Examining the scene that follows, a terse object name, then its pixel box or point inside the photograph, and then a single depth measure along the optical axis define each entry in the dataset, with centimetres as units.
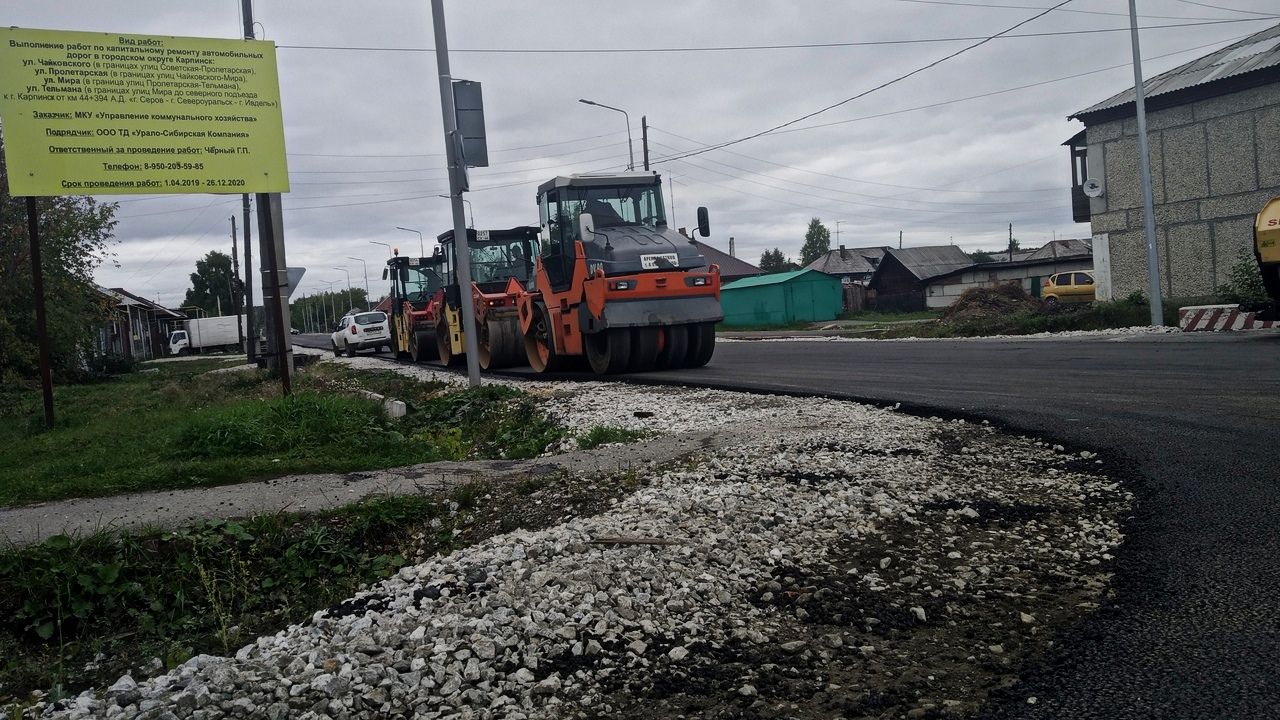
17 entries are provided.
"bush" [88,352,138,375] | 3184
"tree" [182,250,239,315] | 11188
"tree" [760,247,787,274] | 11956
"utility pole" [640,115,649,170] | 4075
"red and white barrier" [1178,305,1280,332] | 1900
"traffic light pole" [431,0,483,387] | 1392
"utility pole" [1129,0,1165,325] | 2205
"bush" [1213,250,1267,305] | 2033
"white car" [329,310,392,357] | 3606
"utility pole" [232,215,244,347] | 4432
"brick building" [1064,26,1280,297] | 2961
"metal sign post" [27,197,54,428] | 1147
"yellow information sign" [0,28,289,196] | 1130
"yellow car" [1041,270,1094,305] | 4122
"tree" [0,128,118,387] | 2422
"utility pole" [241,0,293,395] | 1322
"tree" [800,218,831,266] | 12382
